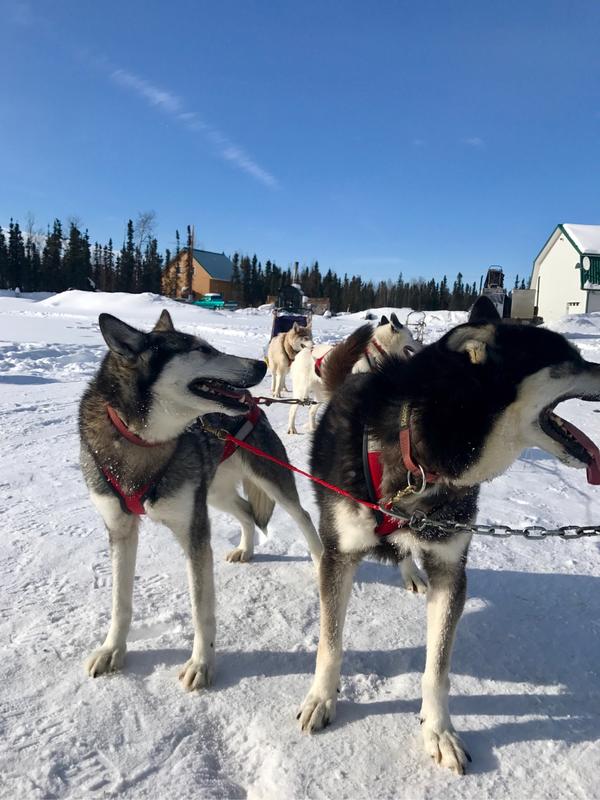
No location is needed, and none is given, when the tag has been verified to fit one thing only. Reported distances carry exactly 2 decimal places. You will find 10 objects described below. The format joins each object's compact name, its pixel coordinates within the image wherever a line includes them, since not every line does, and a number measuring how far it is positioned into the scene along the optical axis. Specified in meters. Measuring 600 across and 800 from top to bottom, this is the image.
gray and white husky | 2.13
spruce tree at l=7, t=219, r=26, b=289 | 51.91
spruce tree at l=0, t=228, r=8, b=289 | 51.19
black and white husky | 1.71
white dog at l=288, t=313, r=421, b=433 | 7.12
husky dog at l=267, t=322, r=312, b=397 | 9.25
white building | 28.28
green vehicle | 40.84
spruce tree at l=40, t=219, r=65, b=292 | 53.44
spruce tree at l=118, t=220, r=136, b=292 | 55.16
